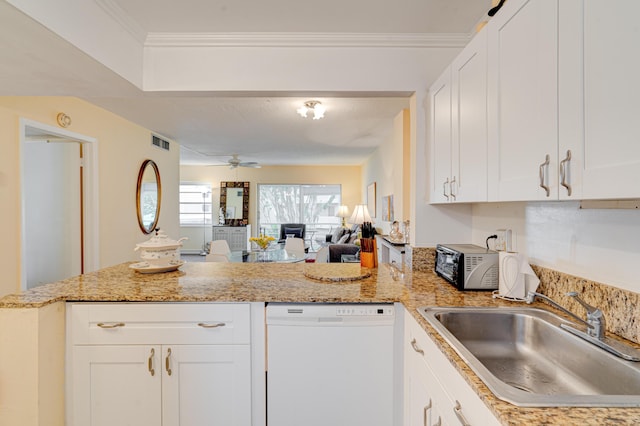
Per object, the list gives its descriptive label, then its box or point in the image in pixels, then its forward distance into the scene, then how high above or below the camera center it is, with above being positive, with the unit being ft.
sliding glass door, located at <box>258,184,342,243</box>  26.50 +0.42
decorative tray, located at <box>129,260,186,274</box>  6.19 -1.21
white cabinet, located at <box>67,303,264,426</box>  4.72 -2.49
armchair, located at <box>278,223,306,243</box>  24.76 -1.63
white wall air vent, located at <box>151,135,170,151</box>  14.32 +3.44
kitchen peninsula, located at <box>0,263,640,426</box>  4.36 -1.40
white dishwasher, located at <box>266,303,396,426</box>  4.72 -2.47
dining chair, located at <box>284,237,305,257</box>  15.01 -1.77
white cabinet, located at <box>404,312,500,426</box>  2.66 -1.95
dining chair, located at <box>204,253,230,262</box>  11.14 -1.79
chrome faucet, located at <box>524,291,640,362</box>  2.91 -1.34
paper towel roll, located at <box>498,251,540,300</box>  4.45 -1.01
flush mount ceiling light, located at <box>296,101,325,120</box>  10.48 +3.71
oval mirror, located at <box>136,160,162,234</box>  13.05 +0.68
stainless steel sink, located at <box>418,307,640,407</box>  2.36 -1.62
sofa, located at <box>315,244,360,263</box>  14.47 -1.98
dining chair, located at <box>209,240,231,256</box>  13.73 -1.71
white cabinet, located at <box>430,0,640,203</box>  2.34 +1.12
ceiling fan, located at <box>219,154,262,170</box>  18.08 +2.96
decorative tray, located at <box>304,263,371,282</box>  5.80 -1.32
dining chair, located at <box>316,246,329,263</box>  13.09 -2.02
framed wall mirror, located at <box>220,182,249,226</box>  25.94 +0.85
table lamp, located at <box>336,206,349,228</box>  24.40 -0.18
